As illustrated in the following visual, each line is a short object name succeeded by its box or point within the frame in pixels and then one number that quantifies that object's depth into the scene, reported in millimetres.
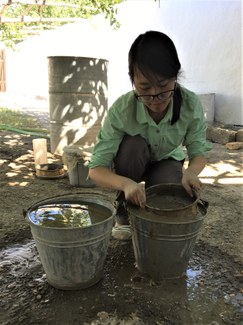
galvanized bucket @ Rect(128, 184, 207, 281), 1861
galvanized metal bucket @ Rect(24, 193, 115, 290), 1768
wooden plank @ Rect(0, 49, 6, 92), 20297
